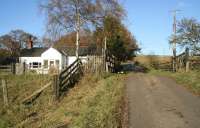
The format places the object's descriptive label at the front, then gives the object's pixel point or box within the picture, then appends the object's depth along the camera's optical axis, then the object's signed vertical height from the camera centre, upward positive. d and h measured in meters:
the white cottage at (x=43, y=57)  31.83 +0.59
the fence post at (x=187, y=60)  15.81 +0.01
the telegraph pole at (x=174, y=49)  21.27 +1.42
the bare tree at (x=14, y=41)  52.07 +5.42
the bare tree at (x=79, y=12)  22.23 +5.60
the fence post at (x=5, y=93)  10.08 -1.70
